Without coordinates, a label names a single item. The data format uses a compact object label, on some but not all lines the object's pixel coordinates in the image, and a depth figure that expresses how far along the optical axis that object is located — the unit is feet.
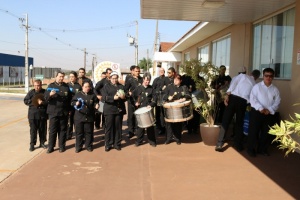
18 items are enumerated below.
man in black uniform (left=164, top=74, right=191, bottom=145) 19.06
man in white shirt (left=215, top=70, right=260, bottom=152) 18.03
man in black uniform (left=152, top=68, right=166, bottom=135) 22.89
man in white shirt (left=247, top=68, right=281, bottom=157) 16.36
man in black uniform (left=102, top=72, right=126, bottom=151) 18.34
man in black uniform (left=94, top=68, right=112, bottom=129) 21.74
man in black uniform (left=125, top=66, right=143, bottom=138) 20.99
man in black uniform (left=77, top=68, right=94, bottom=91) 22.48
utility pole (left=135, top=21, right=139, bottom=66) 109.36
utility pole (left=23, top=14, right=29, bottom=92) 77.88
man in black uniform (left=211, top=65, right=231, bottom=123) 20.40
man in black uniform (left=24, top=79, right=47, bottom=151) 18.20
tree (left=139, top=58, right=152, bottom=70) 202.03
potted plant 19.36
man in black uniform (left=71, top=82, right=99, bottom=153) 18.02
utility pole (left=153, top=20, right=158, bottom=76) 97.60
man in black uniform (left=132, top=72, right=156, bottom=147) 19.29
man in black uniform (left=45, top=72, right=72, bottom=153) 17.88
